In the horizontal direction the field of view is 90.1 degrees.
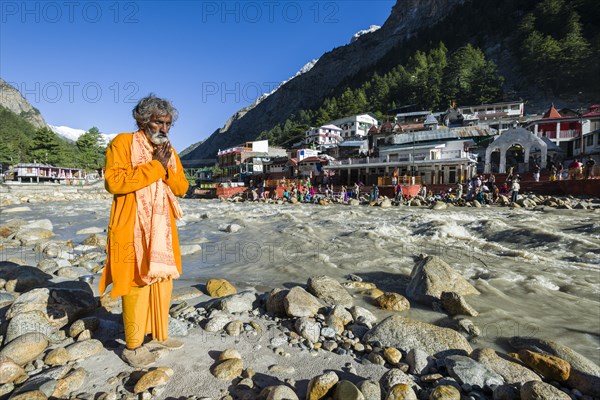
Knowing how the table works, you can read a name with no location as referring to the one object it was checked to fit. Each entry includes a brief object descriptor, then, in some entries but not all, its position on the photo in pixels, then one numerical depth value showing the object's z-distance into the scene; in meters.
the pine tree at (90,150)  63.59
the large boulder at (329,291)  3.67
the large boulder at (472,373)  2.04
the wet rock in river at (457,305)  3.56
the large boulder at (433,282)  3.94
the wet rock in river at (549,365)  2.21
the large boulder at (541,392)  1.79
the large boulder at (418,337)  2.54
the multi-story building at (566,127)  34.12
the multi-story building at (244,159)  53.75
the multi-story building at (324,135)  63.21
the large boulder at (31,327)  2.40
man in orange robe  2.10
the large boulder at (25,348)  2.14
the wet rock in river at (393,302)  3.67
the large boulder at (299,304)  2.98
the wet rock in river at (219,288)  3.81
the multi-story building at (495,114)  48.03
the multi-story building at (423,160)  29.92
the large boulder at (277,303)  3.12
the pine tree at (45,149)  54.47
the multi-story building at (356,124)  64.94
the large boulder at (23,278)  3.68
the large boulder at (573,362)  2.10
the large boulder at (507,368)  2.19
